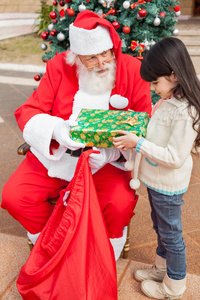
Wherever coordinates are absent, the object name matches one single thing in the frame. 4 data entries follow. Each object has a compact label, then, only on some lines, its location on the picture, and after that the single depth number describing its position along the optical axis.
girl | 1.50
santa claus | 1.99
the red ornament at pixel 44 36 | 3.83
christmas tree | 3.42
